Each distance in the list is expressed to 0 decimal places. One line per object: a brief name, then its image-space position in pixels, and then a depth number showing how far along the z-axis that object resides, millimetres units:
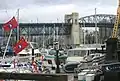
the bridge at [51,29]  143375
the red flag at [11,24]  19281
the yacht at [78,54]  28538
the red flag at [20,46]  19516
